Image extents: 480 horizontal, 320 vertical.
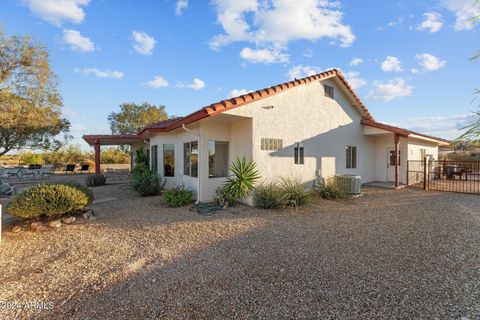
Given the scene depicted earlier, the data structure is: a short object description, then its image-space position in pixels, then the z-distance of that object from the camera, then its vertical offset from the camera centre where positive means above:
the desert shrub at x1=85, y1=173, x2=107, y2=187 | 15.58 -1.40
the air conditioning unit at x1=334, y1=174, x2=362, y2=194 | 11.98 -1.21
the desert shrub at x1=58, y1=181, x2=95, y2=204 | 7.61 -0.94
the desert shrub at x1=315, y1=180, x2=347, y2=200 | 11.02 -1.48
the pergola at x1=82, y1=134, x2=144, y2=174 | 16.80 +1.55
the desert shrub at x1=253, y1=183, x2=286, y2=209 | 9.12 -1.45
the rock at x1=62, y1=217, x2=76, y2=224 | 7.01 -1.80
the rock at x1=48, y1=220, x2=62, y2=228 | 6.67 -1.82
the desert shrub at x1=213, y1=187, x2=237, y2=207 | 9.34 -1.55
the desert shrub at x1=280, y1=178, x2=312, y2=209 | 9.30 -1.38
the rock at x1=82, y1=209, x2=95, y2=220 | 7.58 -1.80
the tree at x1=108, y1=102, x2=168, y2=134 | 32.38 +5.92
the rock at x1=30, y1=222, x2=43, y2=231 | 6.48 -1.82
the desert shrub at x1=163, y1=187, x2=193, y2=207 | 9.49 -1.54
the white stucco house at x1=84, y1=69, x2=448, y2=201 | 9.72 +1.10
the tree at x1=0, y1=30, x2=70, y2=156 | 15.45 +5.20
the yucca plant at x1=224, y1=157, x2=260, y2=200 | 9.21 -0.75
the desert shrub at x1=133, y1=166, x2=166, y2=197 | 11.73 -1.20
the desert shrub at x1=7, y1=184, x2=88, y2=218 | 6.27 -1.15
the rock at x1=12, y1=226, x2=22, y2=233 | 6.32 -1.88
